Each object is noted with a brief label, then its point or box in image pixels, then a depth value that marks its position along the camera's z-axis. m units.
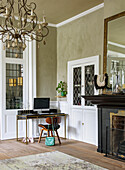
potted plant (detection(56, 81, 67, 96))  6.95
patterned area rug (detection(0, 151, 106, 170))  3.21
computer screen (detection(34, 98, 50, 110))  6.68
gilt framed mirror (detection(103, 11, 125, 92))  4.79
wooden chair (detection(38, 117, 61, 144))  5.89
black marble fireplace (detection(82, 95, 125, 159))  4.64
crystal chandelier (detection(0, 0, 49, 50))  3.19
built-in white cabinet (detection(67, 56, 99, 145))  6.00
